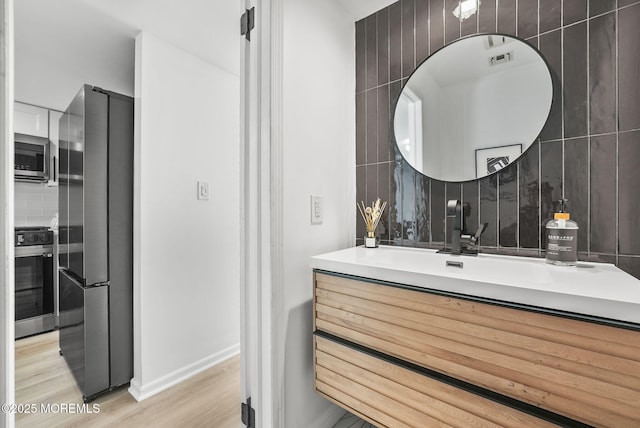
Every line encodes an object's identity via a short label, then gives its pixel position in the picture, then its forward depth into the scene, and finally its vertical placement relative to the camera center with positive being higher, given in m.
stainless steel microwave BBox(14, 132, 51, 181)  2.87 +0.59
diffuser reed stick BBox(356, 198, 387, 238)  1.57 -0.01
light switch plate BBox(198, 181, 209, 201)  2.11 +0.18
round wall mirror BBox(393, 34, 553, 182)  1.22 +0.50
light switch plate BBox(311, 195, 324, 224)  1.44 +0.02
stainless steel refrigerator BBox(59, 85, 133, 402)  1.75 -0.15
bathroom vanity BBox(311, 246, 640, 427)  0.68 -0.38
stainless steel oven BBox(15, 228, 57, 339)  2.71 -0.67
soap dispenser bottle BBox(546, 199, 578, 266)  1.03 -0.10
